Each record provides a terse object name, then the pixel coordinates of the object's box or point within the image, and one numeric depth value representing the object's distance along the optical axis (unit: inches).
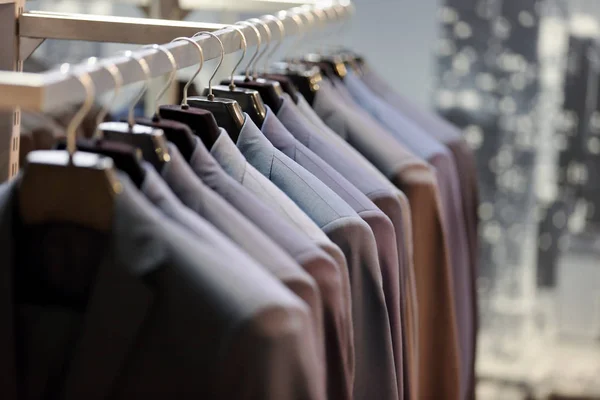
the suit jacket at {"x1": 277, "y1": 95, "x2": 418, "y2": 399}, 54.3
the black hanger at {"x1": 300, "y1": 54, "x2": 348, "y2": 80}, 68.0
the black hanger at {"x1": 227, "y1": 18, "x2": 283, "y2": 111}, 56.2
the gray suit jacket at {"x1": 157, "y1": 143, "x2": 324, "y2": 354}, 41.5
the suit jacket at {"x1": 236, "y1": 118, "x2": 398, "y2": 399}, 48.5
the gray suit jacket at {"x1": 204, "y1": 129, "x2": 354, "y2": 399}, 44.4
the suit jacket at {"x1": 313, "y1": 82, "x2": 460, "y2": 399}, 59.5
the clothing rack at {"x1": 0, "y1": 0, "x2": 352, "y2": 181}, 54.2
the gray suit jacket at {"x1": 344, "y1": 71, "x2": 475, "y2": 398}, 65.7
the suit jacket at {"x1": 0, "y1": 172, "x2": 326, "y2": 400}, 38.3
